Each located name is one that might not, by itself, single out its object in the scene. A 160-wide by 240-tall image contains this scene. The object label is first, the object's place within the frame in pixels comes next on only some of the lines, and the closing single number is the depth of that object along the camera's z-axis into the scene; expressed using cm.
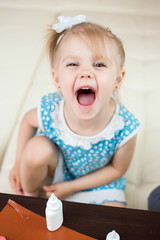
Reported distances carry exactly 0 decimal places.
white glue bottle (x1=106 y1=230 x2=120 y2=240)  42
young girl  62
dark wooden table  45
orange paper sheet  45
